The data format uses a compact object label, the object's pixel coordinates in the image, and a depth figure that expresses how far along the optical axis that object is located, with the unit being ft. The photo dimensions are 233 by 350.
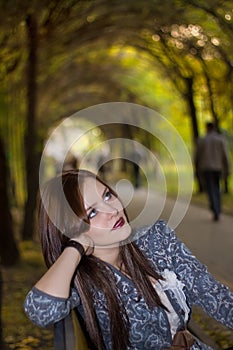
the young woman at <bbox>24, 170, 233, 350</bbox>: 6.84
